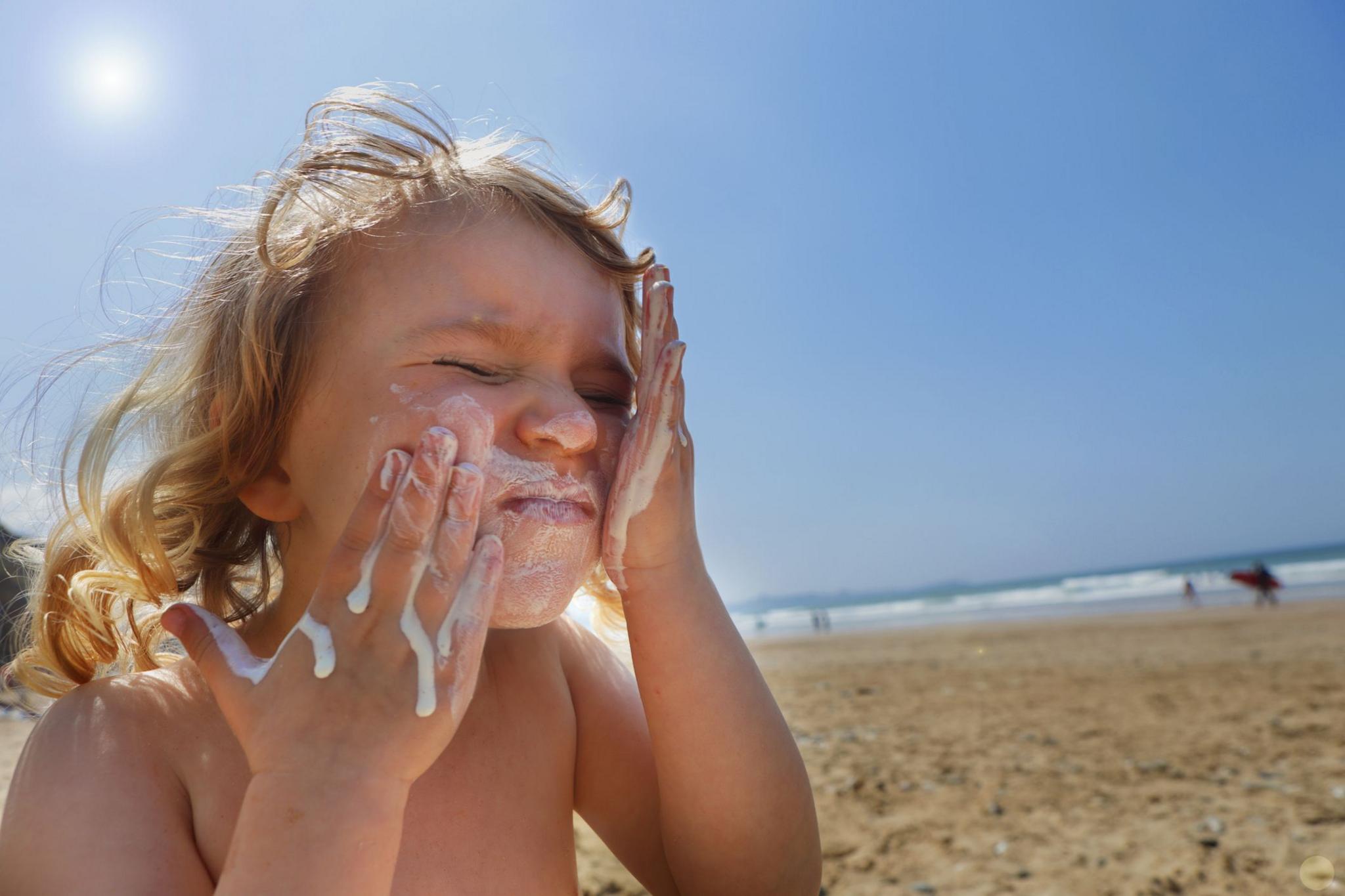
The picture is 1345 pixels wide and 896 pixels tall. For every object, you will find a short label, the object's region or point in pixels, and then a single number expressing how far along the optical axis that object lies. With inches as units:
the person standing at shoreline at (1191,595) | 1162.6
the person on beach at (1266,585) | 1053.2
